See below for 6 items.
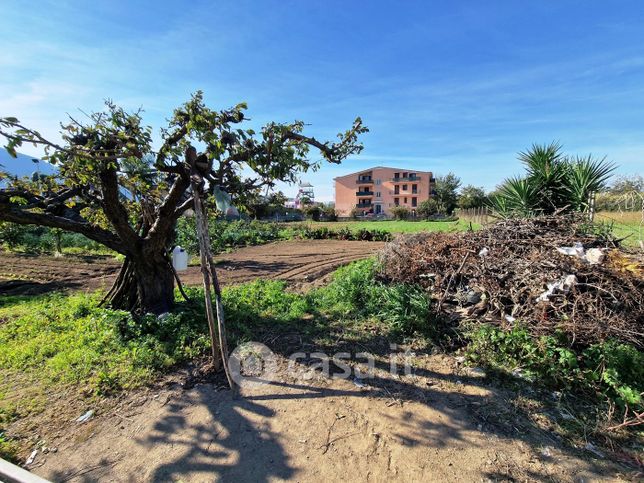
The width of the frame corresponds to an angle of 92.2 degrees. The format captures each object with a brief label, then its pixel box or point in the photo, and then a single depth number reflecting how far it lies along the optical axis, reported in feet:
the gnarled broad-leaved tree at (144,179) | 10.93
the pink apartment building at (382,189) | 180.65
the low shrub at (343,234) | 57.88
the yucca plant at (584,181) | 19.27
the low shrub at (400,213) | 134.62
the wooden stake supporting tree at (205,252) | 10.30
